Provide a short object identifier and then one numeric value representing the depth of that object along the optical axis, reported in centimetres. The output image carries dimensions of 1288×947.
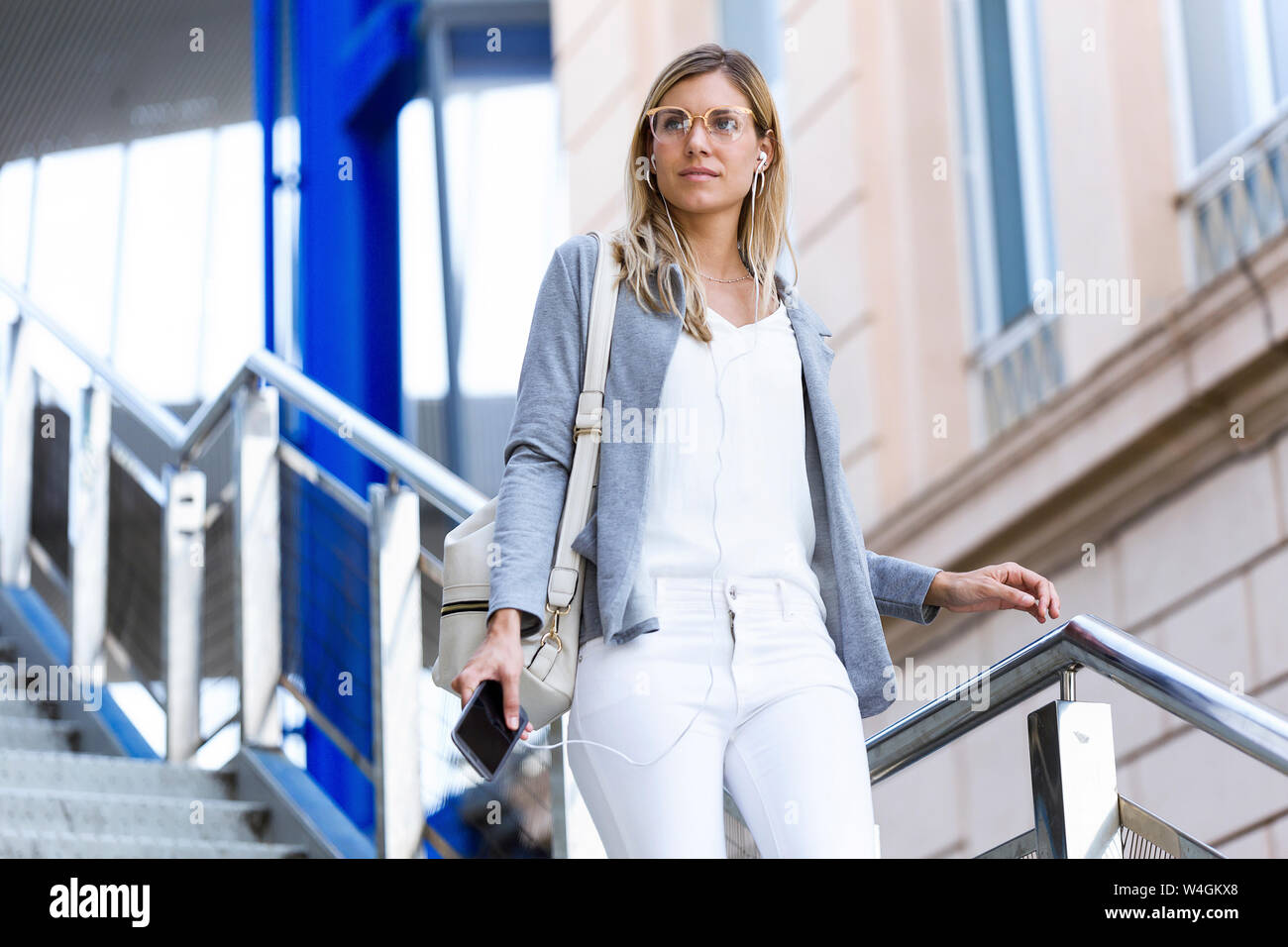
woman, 344
